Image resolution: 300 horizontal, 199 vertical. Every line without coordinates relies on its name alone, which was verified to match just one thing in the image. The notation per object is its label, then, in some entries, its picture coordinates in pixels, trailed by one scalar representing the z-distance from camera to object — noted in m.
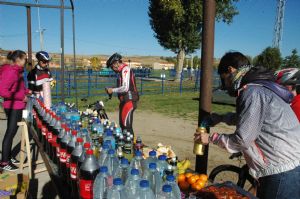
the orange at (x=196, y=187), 2.54
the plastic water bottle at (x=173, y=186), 1.95
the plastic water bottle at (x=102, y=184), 2.00
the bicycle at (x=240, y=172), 3.78
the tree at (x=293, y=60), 21.60
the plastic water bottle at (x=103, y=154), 2.48
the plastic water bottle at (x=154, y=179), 2.07
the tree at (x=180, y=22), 28.25
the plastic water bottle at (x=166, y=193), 1.75
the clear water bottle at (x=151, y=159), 2.38
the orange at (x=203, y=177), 2.68
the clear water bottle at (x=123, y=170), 2.16
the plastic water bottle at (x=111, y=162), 2.35
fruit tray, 2.19
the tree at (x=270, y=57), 24.41
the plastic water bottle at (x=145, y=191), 1.75
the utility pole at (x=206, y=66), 3.00
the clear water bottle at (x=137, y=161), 2.40
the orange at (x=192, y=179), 2.62
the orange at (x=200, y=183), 2.58
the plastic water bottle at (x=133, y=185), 1.93
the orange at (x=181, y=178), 2.69
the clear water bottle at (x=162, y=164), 2.36
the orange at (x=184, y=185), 2.61
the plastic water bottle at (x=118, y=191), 1.80
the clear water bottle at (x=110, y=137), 3.00
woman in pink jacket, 5.11
